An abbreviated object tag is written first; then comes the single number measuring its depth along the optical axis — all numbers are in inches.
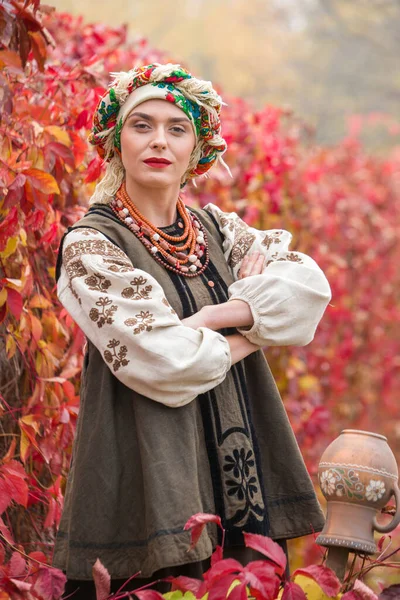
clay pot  191.5
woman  178.1
